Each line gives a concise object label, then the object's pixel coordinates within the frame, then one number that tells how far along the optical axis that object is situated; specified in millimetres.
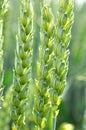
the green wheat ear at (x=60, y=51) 435
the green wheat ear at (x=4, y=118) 686
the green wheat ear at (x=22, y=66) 429
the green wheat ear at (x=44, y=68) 427
